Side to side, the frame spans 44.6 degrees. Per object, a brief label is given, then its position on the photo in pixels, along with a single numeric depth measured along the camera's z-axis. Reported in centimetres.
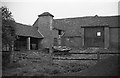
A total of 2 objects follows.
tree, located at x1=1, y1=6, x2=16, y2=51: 1107
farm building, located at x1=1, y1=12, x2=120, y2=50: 3177
